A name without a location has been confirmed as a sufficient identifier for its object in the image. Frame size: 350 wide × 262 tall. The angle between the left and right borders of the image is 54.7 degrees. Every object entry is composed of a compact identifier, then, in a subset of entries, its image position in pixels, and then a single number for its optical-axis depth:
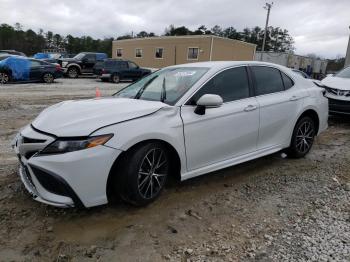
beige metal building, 36.16
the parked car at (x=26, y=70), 17.47
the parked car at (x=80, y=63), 23.77
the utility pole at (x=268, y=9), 51.06
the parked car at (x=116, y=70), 22.16
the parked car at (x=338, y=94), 8.29
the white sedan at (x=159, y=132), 3.15
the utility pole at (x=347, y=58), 19.14
